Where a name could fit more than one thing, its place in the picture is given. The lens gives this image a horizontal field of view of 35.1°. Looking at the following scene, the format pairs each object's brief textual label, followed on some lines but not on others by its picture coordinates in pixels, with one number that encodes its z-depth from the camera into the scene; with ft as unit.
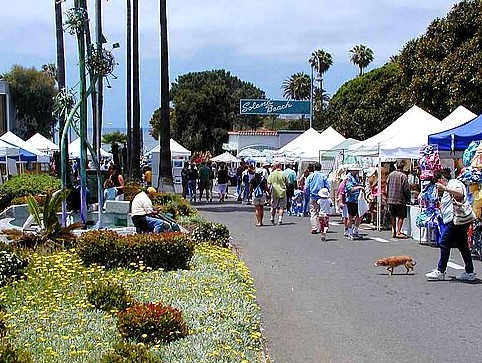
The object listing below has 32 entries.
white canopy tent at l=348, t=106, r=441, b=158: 62.90
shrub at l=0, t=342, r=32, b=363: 16.49
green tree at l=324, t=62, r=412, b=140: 148.36
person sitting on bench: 47.55
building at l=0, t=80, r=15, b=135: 211.82
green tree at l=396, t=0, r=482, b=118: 94.17
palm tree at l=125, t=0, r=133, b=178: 131.54
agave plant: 42.39
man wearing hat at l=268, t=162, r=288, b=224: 68.49
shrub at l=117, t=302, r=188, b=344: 22.08
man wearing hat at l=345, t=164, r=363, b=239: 57.62
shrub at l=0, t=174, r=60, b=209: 73.39
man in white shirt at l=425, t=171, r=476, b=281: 37.29
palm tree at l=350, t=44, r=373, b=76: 283.69
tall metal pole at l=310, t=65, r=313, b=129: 188.65
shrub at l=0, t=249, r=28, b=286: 33.16
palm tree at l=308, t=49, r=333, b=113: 286.87
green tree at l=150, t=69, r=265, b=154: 237.86
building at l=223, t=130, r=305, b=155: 224.12
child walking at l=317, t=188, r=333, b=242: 57.41
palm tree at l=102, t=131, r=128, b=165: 301.02
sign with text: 229.45
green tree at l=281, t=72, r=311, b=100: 342.03
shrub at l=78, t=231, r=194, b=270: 37.27
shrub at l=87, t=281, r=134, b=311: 26.55
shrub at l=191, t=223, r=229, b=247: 47.60
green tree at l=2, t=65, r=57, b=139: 226.58
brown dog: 39.34
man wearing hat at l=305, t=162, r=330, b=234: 59.36
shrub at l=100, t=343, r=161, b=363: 17.62
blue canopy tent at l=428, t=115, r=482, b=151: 52.11
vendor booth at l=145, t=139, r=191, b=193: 116.67
